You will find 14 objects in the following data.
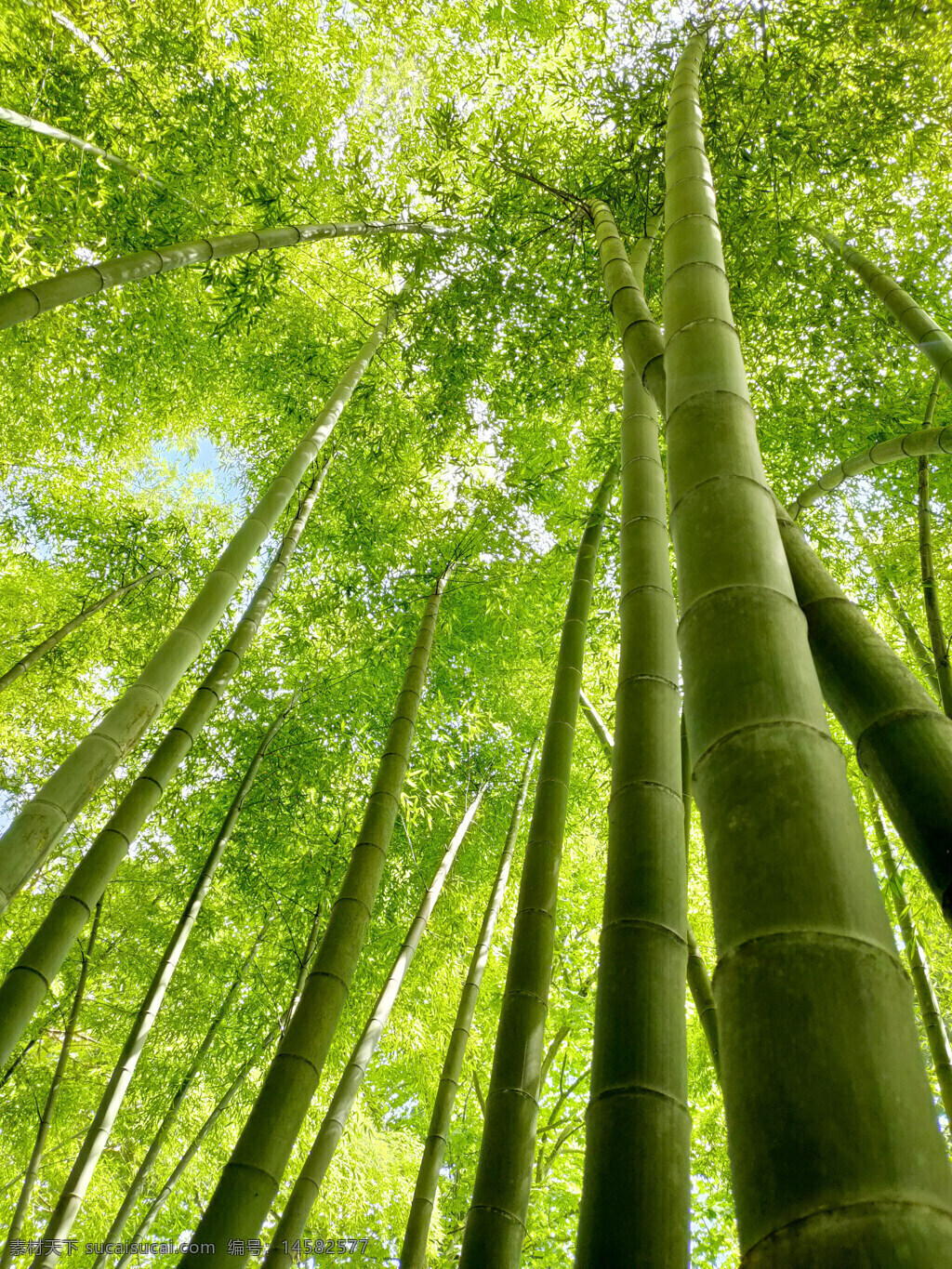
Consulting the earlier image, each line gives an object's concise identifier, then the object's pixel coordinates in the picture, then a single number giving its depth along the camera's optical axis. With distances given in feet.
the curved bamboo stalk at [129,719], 6.95
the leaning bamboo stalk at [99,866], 6.77
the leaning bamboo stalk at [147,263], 8.49
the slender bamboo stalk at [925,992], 9.61
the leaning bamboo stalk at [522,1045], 5.12
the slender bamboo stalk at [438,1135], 11.82
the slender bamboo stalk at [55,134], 9.65
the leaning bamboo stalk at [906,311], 8.78
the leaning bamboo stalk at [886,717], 2.80
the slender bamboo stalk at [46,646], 15.77
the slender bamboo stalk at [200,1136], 15.74
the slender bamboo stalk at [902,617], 11.71
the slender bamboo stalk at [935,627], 7.76
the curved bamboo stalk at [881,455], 7.95
